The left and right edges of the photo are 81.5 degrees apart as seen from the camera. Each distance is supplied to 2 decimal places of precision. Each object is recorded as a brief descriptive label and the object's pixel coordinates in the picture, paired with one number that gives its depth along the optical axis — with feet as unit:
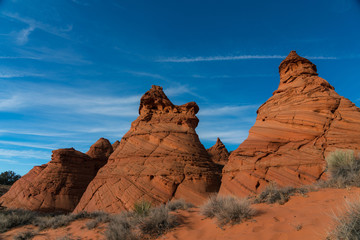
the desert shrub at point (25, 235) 28.99
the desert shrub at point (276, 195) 22.62
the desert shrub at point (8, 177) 156.93
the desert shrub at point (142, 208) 23.60
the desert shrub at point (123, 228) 19.07
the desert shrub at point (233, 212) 18.16
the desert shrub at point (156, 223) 19.77
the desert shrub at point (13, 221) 35.43
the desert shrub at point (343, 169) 22.57
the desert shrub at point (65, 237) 24.55
